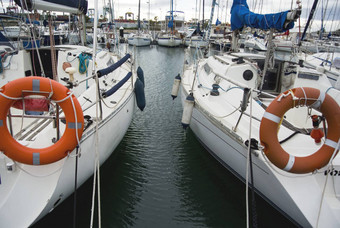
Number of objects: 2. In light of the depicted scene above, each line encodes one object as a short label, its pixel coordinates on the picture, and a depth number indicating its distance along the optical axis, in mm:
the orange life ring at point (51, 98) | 3000
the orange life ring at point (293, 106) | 3203
